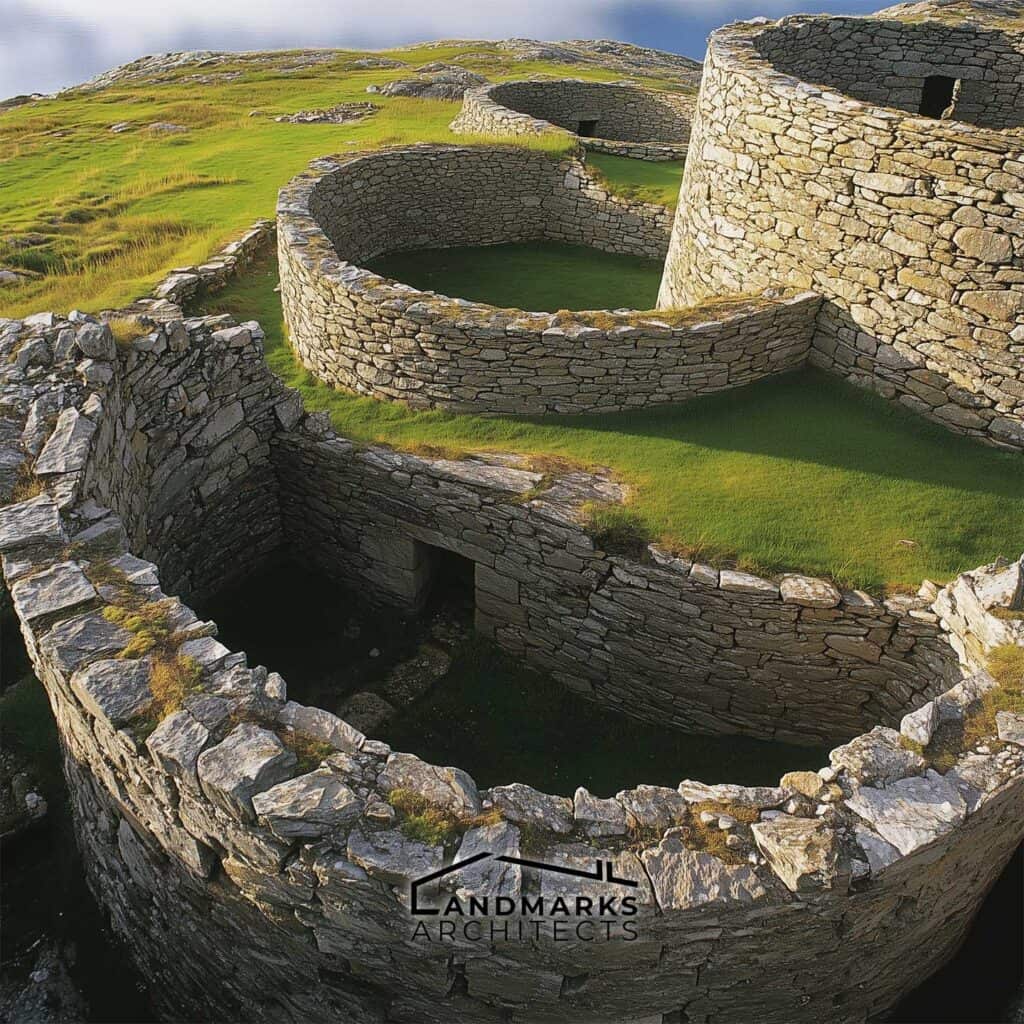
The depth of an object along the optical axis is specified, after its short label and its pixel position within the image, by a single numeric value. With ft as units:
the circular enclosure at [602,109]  74.64
